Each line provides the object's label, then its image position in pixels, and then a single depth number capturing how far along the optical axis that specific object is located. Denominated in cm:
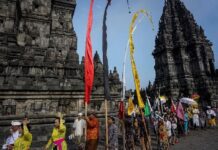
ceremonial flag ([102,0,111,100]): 678
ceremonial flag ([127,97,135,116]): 1030
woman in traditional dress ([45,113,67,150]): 604
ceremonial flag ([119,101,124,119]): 903
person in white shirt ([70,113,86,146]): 909
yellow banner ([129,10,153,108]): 828
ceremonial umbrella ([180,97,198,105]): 1478
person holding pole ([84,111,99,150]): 651
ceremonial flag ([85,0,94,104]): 661
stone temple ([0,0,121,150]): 1236
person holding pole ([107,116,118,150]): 768
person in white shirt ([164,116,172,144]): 1029
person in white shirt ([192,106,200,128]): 1548
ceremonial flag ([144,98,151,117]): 1130
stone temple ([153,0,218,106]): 4172
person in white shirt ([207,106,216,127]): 1670
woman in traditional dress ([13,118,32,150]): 538
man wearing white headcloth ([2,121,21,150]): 557
